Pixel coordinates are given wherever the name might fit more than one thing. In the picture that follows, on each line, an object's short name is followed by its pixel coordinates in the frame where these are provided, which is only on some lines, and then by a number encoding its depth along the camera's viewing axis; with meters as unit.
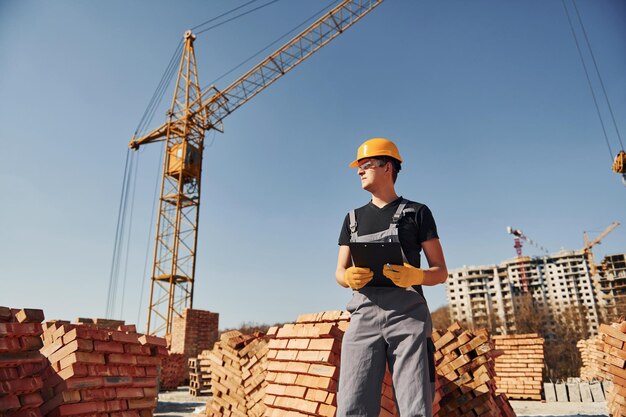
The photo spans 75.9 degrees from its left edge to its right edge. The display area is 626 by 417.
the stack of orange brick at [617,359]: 3.77
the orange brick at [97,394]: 2.93
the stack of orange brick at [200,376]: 11.07
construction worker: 1.82
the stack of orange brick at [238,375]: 5.04
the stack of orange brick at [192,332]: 15.72
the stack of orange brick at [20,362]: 2.47
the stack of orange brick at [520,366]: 9.58
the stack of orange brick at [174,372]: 13.73
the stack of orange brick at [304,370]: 2.51
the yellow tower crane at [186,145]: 19.77
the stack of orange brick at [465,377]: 4.32
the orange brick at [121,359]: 3.22
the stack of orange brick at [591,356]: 10.05
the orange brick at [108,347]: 3.13
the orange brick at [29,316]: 2.63
